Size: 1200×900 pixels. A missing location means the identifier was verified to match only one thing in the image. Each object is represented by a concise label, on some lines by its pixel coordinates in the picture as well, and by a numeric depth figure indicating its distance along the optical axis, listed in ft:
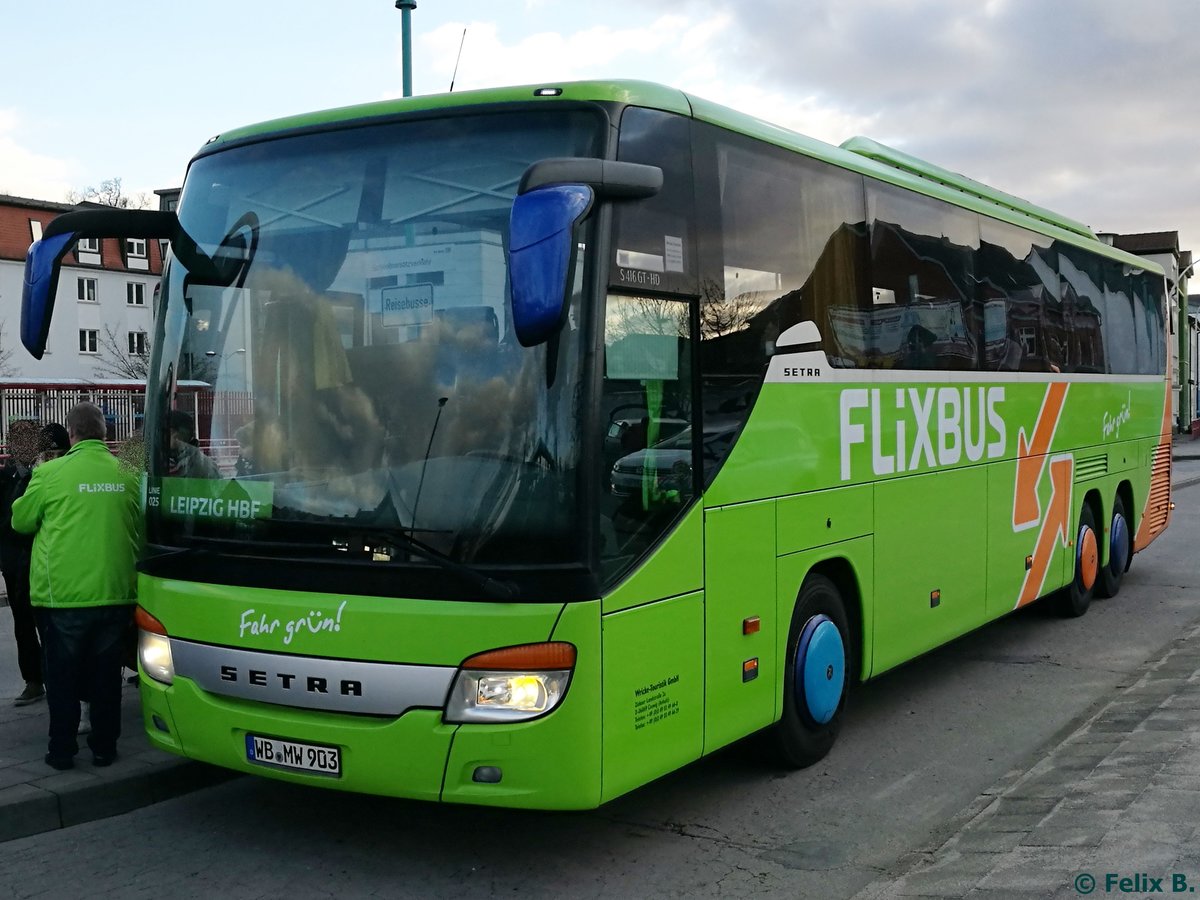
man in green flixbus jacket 20.63
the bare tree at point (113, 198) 259.84
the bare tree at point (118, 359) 225.97
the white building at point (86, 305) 221.05
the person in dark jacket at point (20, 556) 25.59
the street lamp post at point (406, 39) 47.06
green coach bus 15.98
